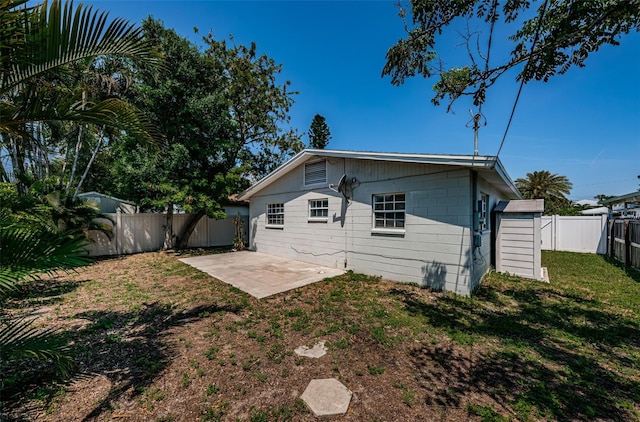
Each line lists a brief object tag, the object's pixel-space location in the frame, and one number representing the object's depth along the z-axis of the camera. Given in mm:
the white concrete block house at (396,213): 5789
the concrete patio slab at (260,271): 6477
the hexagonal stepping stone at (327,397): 2482
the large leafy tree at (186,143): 10609
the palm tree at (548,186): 26047
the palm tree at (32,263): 1805
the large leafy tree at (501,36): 3397
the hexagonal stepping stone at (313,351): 3459
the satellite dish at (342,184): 7836
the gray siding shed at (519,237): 7141
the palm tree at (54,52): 2002
